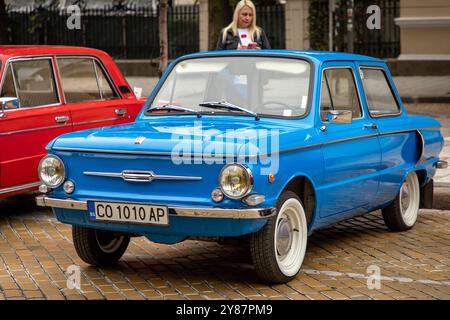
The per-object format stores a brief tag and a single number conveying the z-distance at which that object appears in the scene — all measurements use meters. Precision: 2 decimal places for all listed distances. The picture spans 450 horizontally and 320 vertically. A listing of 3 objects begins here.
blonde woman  10.70
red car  9.04
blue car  6.22
